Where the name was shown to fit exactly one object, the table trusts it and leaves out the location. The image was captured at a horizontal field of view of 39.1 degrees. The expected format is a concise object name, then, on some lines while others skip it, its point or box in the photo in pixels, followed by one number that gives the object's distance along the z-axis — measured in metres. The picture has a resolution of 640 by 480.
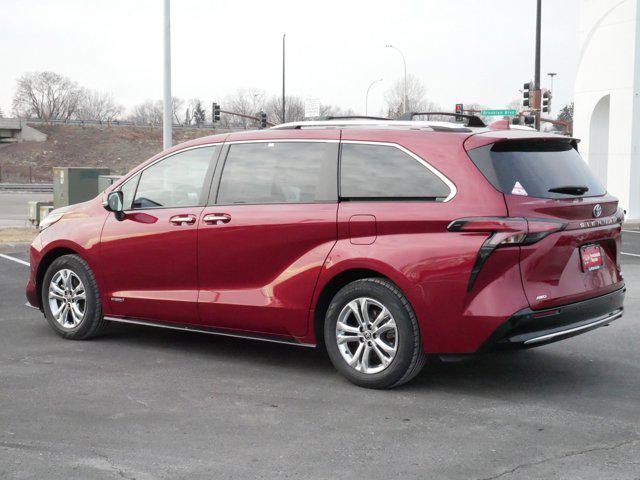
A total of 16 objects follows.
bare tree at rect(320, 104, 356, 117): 106.24
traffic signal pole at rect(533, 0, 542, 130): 28.56
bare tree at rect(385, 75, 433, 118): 91.50
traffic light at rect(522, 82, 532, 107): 33.35
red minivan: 5.51
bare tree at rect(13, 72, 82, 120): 126.00
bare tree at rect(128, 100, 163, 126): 136.29
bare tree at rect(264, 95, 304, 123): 108.90
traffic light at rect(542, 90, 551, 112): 35.17
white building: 24.77
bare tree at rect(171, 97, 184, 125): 130.00
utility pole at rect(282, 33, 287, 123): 66.94
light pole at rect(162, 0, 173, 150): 18.69
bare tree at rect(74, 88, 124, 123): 134.25
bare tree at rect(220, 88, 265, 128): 120.18
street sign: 31.54
